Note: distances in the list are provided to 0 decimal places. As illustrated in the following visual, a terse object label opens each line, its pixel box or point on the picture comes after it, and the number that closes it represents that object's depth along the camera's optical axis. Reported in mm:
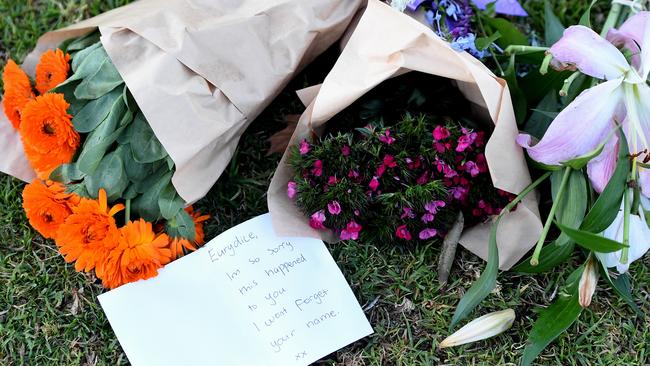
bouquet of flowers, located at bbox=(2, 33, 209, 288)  1093
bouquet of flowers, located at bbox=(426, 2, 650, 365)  1003
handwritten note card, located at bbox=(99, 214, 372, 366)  1149
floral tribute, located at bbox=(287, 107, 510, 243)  1071
